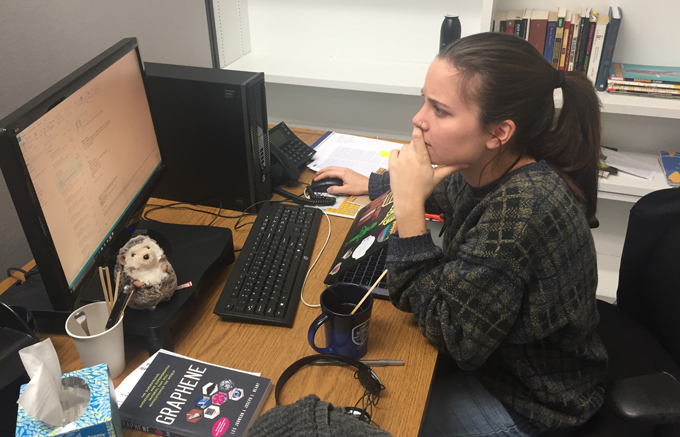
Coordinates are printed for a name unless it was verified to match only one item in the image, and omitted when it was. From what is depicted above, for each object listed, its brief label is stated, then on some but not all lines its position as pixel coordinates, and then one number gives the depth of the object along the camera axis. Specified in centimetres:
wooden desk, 81
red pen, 134
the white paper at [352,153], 158
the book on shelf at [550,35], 176
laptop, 104
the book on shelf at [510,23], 178
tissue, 60
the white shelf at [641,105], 164
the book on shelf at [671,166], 177
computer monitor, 68
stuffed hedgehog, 86
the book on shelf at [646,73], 171
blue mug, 83
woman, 84
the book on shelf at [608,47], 171
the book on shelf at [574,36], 174
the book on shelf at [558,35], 174
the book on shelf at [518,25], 178
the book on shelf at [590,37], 173
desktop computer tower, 122
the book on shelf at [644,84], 169
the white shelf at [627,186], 177
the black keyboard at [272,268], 97
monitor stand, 88
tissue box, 61
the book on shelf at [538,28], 176
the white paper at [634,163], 184
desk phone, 147
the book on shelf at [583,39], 173
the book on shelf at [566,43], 175
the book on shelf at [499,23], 180
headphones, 77
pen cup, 77
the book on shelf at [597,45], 172
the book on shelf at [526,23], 177
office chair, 112
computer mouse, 145
